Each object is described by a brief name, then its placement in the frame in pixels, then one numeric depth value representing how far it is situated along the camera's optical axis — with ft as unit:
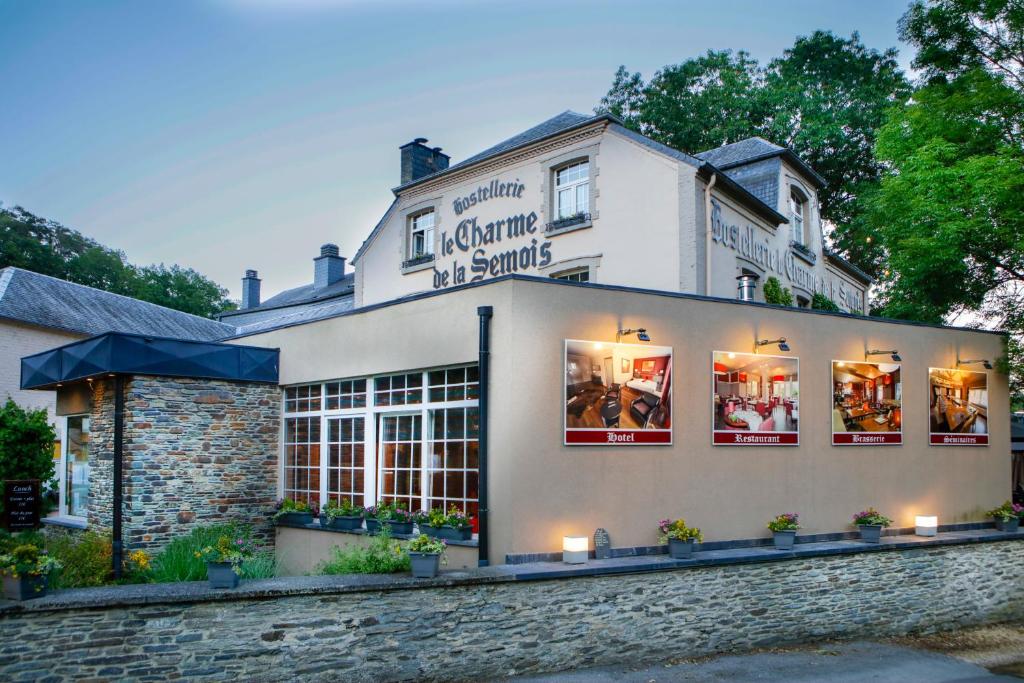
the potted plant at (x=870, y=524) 35.45
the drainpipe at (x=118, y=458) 36.42
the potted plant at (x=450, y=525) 30.55
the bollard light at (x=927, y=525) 37.47
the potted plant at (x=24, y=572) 22.44
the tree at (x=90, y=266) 116.88
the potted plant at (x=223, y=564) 24.16
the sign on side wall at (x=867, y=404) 36.81
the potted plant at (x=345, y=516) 36.11
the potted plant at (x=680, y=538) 30.37
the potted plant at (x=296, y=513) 39.50
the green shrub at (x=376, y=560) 27.50
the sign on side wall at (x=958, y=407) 39.99
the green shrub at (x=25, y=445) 53.16
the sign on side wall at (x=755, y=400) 33.60
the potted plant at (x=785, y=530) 32.91
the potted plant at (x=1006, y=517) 39.96
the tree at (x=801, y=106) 88.43
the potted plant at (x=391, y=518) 33.45
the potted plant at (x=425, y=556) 26.40
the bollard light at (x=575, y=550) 28.81
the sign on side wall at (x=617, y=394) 30.30
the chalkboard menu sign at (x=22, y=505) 41.52
